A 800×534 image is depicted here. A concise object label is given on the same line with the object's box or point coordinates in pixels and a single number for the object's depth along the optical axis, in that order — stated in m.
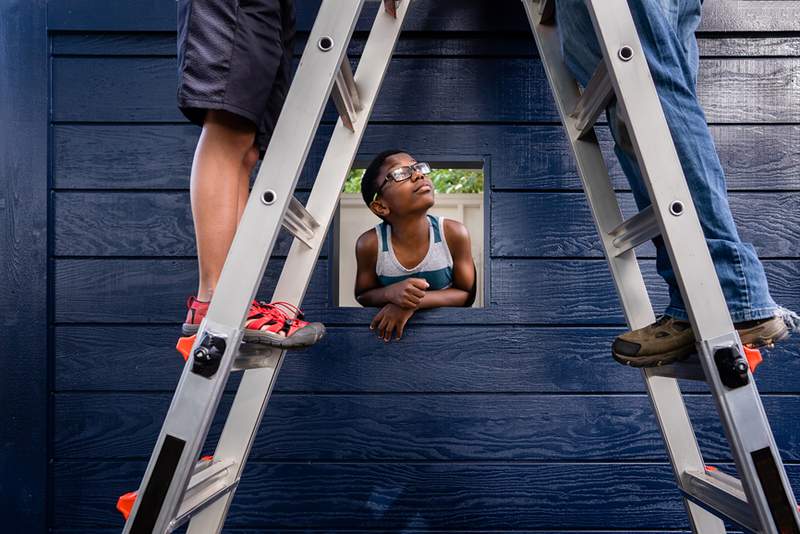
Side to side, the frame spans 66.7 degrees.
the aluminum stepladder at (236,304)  0.79
